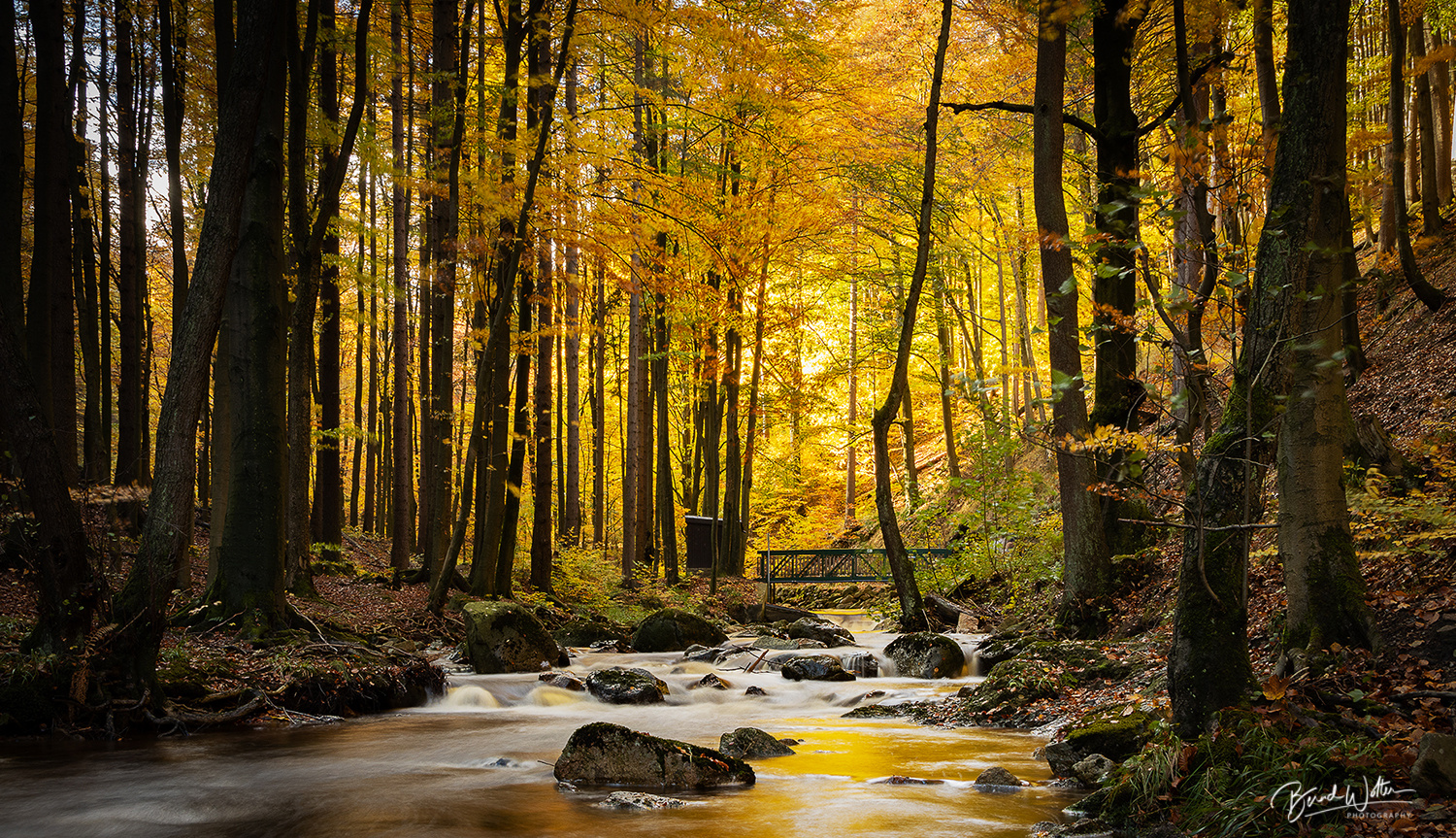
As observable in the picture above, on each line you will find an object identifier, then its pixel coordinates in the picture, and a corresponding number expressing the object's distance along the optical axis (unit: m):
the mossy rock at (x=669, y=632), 14.10
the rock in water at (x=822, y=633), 14.36
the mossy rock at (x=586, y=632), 14.44
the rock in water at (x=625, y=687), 10.59
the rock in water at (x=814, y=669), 11.48
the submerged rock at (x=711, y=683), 11.19
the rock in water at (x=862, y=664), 11.83
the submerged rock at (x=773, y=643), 13.68
